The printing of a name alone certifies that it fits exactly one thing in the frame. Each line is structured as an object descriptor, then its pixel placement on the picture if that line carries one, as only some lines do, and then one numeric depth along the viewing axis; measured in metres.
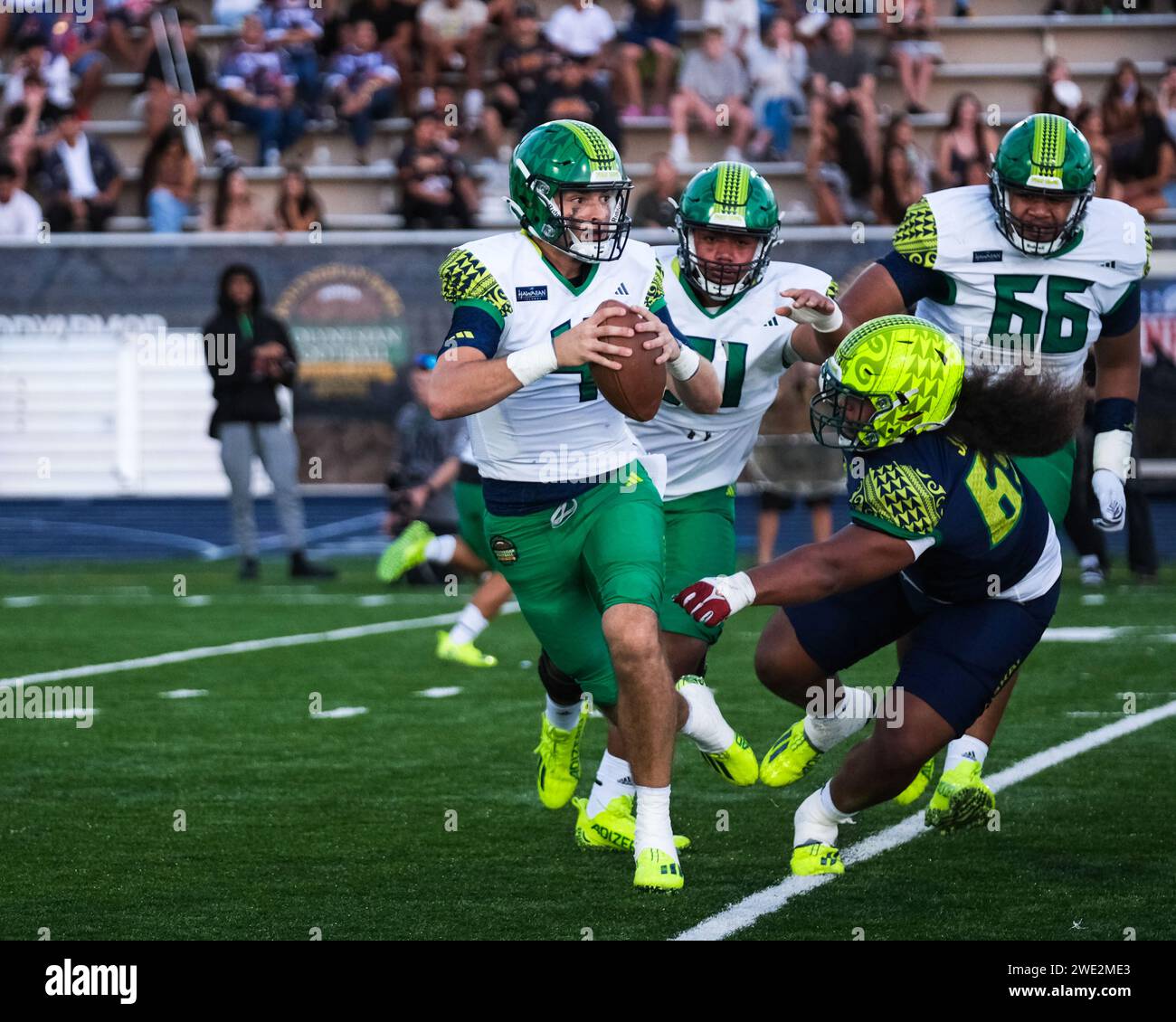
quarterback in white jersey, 4.57
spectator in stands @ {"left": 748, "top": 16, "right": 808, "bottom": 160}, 15.60
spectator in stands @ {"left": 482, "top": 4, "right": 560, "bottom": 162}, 15.72
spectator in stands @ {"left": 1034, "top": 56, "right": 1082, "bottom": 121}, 14.48
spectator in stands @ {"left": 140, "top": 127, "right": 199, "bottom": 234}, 15.30
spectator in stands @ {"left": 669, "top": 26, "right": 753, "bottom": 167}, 15.72
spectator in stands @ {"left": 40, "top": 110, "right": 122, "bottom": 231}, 15.12
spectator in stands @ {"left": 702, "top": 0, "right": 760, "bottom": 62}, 16.23
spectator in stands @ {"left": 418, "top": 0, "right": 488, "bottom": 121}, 16.31
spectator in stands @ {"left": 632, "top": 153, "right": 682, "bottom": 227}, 14.03
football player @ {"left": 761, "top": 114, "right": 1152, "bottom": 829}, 5.23
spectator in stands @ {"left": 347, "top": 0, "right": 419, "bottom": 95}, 16.47
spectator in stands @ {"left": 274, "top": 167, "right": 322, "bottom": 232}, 14.01
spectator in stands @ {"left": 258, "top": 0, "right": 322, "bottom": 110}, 16.34
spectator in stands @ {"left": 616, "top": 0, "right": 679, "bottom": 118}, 16.14
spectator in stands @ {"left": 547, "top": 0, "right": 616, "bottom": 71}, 16.11
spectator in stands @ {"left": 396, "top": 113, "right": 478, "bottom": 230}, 14.40
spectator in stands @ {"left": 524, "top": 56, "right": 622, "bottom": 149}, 14.83
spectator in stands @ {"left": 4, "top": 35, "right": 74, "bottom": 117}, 16.11
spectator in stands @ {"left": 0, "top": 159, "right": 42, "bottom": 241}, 14.68
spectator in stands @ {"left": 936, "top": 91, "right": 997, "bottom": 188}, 14.20
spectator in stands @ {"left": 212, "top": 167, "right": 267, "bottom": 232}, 14.30
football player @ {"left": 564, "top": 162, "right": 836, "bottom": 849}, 5.11
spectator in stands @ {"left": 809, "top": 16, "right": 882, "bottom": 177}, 14.86
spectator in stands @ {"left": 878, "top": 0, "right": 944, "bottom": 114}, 15.84
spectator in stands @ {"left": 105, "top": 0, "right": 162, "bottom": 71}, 17.00
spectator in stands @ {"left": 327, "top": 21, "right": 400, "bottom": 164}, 16.14
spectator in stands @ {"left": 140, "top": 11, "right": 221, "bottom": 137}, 16.06
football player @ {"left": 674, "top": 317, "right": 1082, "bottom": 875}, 4.32
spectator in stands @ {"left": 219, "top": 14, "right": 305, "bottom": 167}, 16.17
